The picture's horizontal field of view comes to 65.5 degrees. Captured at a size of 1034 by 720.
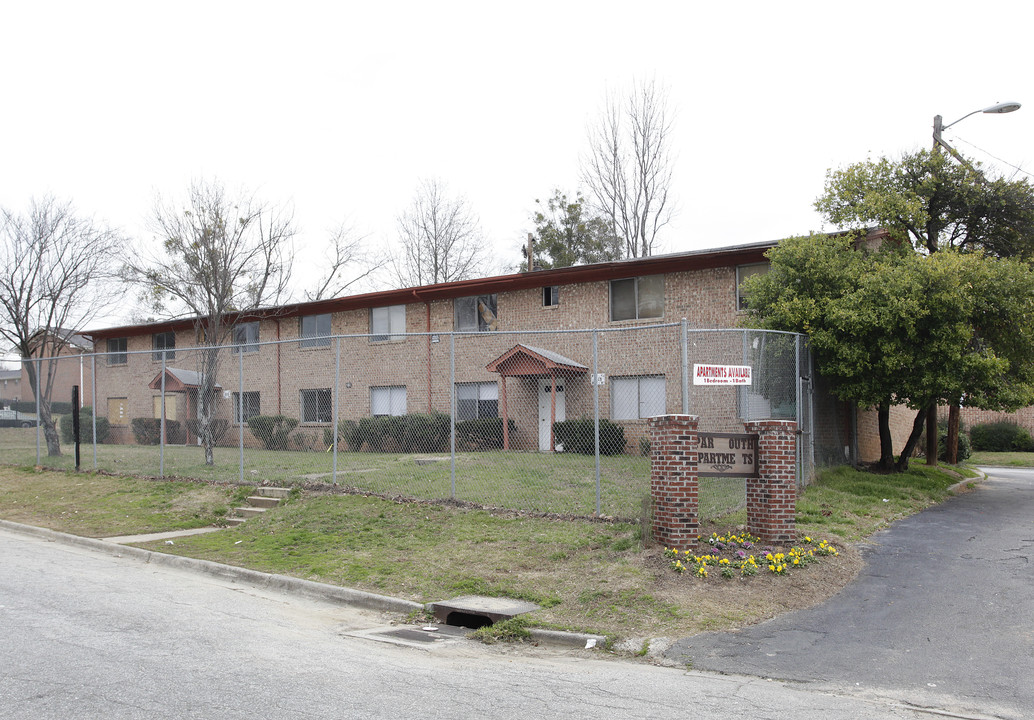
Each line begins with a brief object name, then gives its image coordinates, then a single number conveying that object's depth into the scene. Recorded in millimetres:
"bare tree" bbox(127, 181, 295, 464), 20500
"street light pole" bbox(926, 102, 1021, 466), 16123
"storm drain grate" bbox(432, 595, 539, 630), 7555
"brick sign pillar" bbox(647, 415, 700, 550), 8836
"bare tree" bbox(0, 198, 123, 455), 21609
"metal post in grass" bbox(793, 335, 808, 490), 13734
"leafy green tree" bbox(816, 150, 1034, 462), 17797
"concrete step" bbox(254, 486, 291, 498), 13117
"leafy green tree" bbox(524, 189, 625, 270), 40312
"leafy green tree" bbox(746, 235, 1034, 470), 14562
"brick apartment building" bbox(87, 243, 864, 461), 21047
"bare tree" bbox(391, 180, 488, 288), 42781
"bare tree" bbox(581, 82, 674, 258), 37250
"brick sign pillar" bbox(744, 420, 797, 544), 9406
